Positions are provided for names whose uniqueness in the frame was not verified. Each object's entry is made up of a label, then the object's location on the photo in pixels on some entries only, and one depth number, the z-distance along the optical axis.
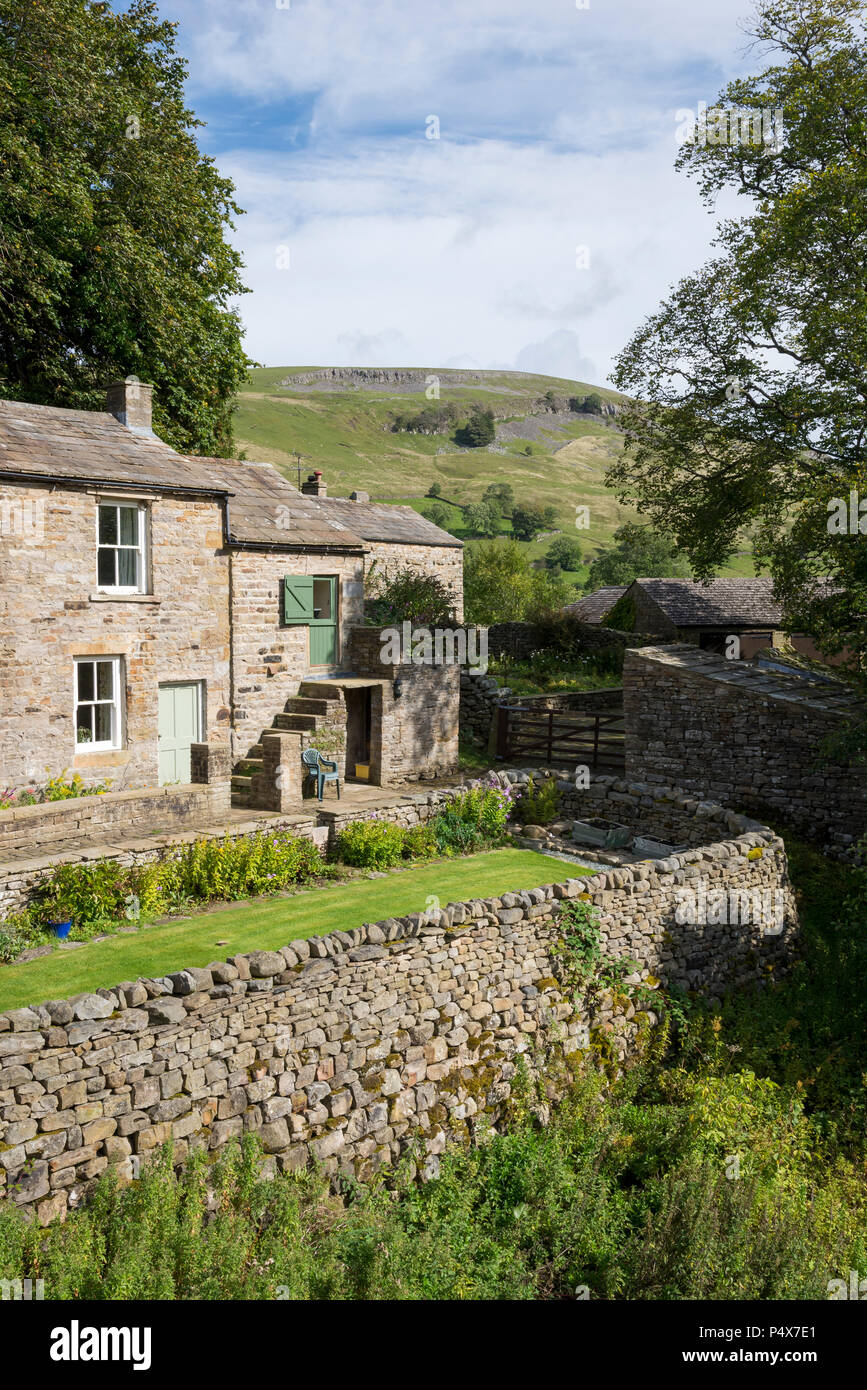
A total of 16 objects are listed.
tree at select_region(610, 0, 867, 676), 20.31
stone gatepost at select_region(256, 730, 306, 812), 17.53
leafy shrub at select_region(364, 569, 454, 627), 22.39
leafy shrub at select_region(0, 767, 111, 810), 14.59
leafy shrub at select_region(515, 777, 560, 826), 18.30
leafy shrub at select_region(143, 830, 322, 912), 12.83
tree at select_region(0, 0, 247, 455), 21.75
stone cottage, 15.22
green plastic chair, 18.83
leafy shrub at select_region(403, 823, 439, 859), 16.17
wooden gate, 22.73
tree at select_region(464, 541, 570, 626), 52.09
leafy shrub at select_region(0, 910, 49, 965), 10.74
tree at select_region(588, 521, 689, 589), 70.44
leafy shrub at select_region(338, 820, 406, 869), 15.48
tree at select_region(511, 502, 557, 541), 117.18
